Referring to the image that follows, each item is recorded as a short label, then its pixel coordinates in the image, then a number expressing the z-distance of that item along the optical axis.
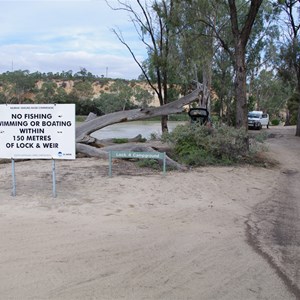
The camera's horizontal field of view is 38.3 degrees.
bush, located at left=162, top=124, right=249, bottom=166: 12.75
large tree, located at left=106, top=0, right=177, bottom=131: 19.92
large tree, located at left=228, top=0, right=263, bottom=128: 15.12
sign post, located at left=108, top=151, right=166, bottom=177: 10.79
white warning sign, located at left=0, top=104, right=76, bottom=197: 8.20
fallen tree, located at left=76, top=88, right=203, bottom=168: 14.34
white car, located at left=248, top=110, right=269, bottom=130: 38.72
